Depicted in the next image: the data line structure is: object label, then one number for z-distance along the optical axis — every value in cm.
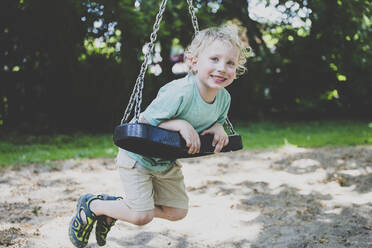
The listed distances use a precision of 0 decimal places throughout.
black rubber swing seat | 217
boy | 238
